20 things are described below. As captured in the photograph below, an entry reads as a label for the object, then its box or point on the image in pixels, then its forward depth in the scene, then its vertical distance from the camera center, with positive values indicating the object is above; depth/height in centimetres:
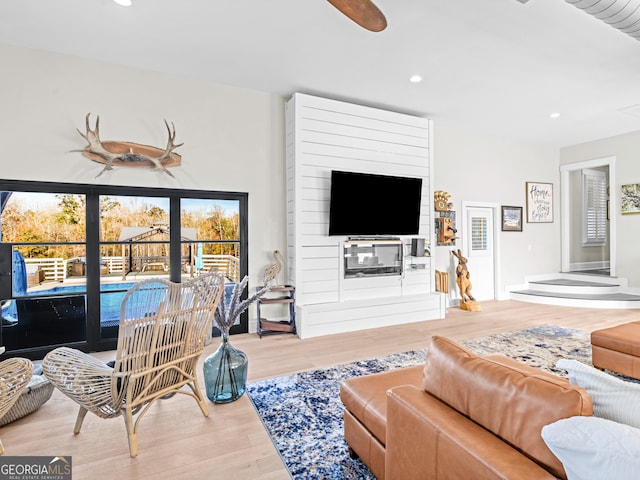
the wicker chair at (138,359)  190 -75
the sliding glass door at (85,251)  348 -15
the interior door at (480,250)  636 -26
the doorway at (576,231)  736 +12
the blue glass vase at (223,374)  258 -108
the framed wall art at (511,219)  671 +37
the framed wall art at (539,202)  704 +75
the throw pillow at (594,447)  73 -50
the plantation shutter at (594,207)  787 +71
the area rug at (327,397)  189 -130
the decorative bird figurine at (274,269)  446 -43
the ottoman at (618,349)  280 -101
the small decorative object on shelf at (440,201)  581 +65
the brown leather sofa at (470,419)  91 -63
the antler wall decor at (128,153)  362 +100
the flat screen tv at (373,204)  456 +49
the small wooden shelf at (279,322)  427 -102
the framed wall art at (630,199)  619 +72
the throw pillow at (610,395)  90 -46
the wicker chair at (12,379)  173 -77
